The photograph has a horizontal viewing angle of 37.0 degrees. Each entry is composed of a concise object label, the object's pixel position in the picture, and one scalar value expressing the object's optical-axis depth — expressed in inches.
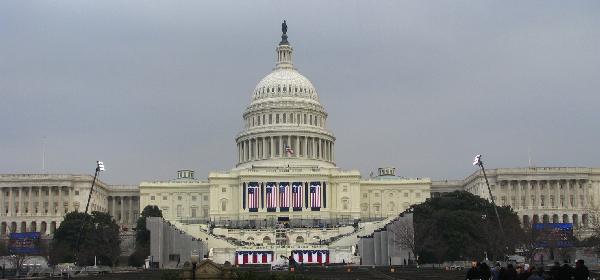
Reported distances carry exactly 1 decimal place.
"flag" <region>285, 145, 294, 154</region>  6565.0
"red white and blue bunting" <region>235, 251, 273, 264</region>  4559.5
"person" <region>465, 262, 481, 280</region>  1497.3
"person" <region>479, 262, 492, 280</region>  1531.7
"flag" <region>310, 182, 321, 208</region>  6200.8
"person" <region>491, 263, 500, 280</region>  1577.5
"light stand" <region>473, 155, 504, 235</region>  4316.2
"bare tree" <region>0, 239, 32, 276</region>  3668.3
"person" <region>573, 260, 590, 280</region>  1460.4
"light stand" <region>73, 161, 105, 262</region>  4217.5
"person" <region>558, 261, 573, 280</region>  1486.2
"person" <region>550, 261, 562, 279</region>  1498.5
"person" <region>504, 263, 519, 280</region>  1479.9
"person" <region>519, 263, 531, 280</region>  1568.7
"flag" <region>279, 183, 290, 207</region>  6186.0
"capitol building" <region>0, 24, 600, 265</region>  5669.3
